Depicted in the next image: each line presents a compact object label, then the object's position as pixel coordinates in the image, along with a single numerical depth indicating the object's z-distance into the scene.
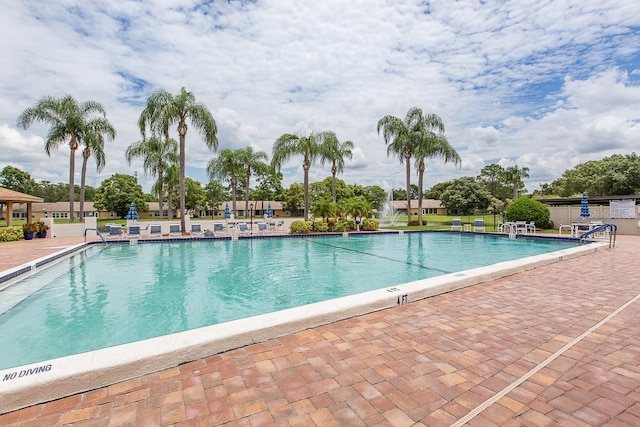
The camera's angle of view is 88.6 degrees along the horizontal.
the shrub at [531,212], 19.62
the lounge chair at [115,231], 18.86
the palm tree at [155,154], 30.73
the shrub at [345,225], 21.56
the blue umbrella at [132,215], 22.03
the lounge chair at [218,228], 22.63
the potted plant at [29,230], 17.21
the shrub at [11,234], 15.93
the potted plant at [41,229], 18.05
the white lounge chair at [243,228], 22.24
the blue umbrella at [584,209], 17.27
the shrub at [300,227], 20.83
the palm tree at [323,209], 21.30
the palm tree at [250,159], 37.06
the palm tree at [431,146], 25.20
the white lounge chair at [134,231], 18.25
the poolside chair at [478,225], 19.98
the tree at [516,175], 54.22
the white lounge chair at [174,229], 21.02
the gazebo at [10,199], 17.49
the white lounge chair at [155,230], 20.00
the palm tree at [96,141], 23.70
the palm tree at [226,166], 36.44
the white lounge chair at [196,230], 20.72
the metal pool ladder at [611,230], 11.43
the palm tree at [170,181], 32.90
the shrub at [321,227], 21.45
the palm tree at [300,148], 26.06
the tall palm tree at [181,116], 19.92
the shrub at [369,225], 22.02
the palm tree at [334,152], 26.55
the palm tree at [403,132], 25.78
